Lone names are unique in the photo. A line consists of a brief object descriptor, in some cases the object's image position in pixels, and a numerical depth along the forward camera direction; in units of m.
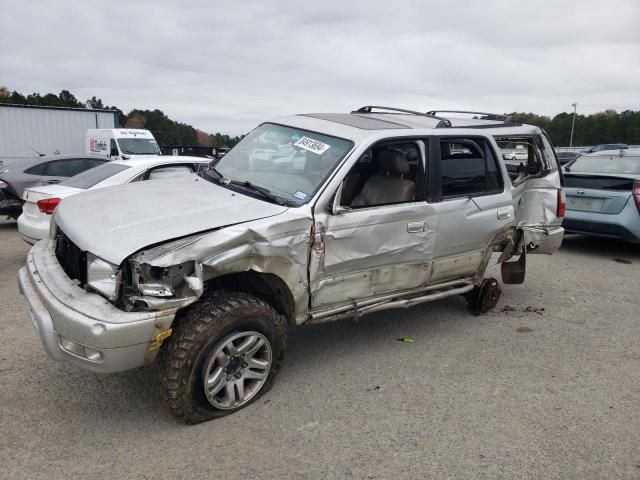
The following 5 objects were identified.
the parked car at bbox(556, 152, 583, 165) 28.42
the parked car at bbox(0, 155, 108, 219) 8.90
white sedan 6.06
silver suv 2.87
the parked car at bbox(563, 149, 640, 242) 7.53
